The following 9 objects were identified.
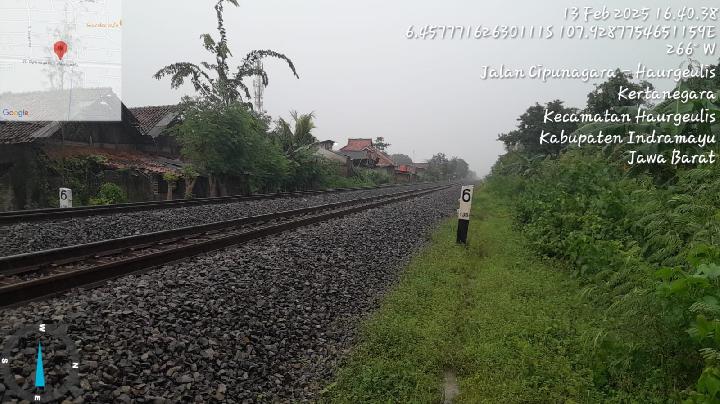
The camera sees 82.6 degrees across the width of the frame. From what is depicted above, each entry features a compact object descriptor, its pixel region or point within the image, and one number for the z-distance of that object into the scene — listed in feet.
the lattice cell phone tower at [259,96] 105.50
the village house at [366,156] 183.68
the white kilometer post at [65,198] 37.60
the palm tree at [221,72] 72.64
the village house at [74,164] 51.93
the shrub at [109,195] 51.45
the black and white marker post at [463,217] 31.89
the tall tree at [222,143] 66.18
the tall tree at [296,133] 98.27
